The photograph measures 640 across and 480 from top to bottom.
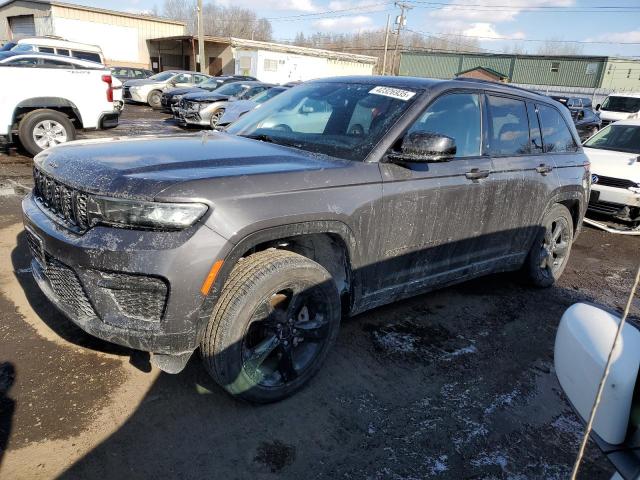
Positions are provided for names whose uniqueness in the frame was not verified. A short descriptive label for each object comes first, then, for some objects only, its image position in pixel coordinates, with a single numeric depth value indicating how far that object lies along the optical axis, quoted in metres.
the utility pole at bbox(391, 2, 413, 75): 47.31
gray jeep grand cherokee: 2.12
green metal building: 40.25
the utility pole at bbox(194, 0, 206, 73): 30.42
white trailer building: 32.81
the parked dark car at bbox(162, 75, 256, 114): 17.55
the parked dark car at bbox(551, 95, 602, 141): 16.73
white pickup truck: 7.71
